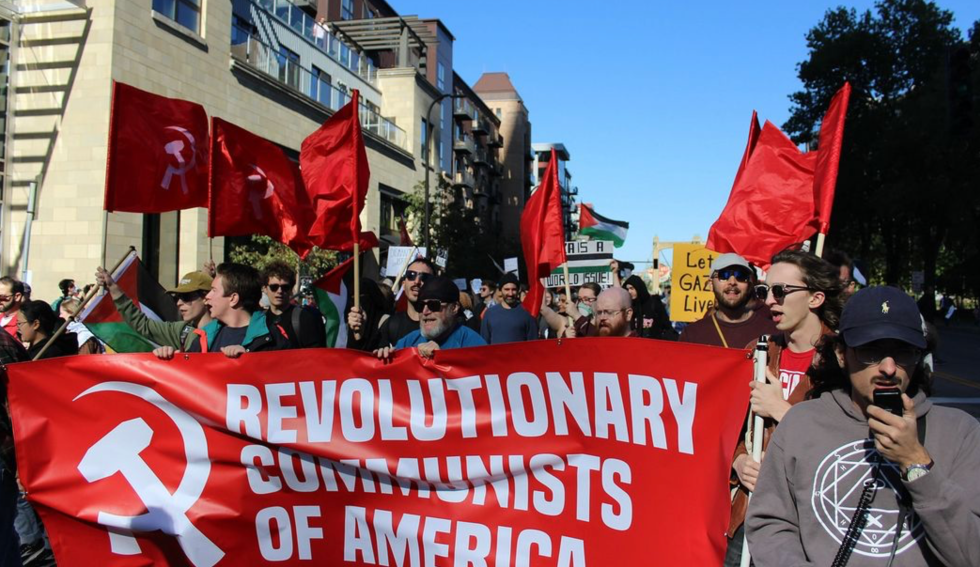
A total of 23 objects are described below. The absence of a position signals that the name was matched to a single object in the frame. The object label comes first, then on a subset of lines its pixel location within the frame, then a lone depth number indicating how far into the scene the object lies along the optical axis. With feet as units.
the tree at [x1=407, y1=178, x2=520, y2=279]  113.91
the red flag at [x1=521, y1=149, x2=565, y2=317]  27.14
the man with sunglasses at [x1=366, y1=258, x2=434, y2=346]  20.93
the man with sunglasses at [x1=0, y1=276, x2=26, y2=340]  22.40
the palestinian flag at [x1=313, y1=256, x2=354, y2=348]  19.51
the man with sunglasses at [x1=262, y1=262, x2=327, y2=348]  18.04
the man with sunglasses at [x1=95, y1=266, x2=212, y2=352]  16.55
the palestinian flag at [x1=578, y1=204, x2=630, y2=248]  43.57
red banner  11.47
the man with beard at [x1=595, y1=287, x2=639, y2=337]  16.40
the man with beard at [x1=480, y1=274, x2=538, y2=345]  26.55
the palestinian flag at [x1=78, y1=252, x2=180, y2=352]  16.03
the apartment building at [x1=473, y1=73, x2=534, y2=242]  251.19
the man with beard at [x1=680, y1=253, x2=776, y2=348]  14.65
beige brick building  60.59
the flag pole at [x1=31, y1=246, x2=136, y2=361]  14.41
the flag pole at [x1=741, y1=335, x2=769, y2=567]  9.87
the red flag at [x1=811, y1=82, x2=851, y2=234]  15.24
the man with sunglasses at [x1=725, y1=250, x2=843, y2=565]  10.71
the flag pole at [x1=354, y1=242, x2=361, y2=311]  18.29
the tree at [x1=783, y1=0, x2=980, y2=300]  125.59
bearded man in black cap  15.74
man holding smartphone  6.51
